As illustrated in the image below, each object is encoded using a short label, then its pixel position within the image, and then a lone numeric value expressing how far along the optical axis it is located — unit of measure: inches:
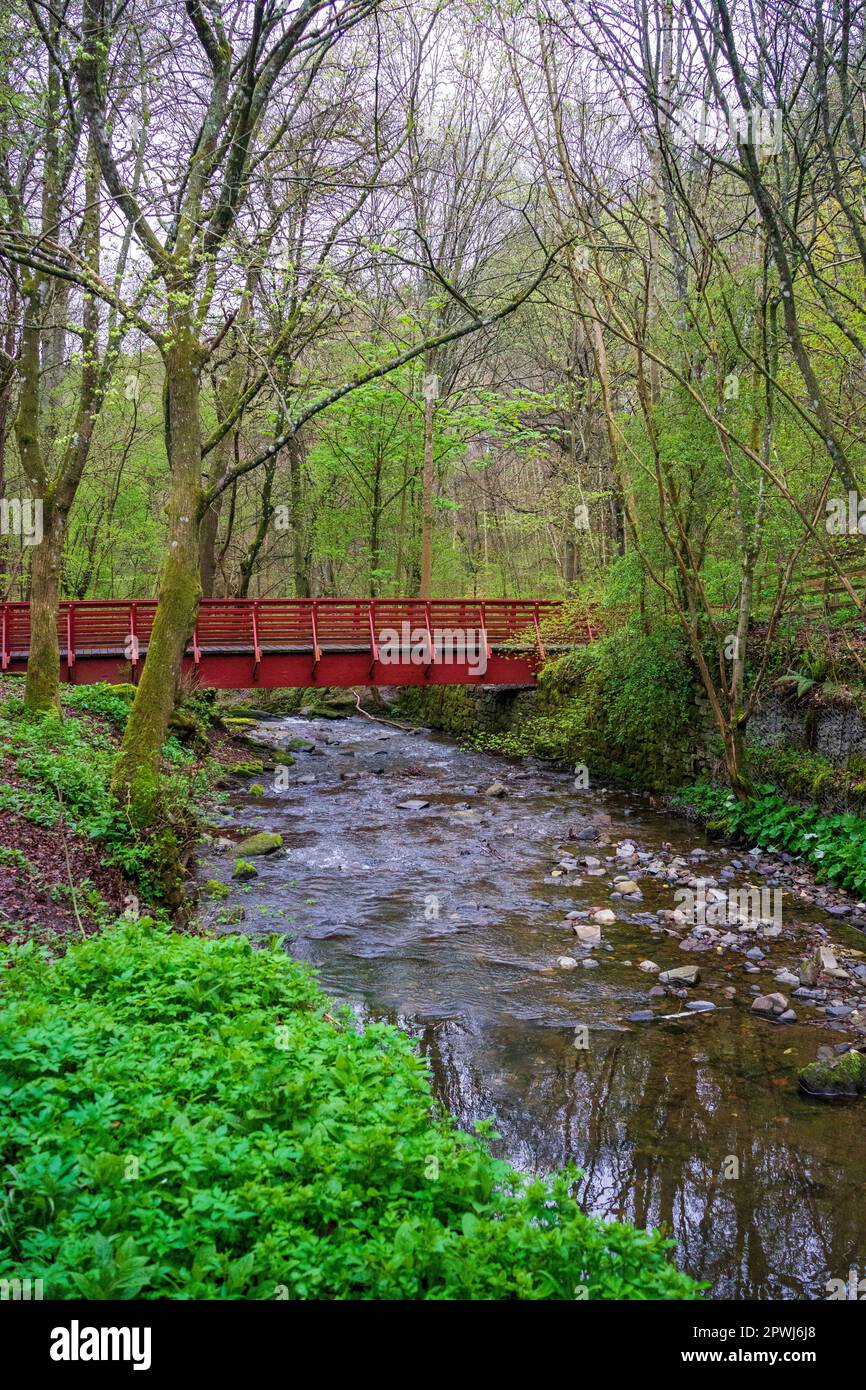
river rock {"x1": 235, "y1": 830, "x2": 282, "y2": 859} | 391.5
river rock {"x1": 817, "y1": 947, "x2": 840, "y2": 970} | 265.9
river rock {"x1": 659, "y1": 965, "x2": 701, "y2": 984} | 259.1
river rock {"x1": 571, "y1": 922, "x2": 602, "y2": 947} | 294.2
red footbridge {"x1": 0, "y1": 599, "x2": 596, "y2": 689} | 588.4
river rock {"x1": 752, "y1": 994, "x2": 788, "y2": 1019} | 238.5
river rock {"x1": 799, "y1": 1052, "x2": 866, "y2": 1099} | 197.6
